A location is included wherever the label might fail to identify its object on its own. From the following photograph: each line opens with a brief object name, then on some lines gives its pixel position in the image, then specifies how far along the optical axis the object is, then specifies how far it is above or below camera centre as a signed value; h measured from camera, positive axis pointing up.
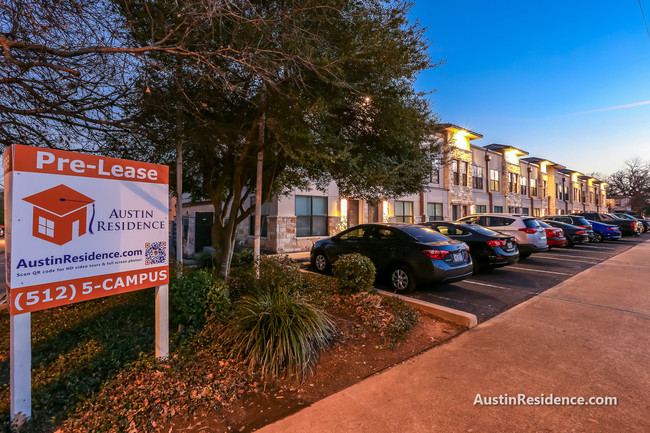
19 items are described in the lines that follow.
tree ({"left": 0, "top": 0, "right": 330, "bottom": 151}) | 4.12 +2.31
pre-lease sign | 2.73 -0.05
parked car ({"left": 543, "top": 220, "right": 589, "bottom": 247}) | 16.58 -0.85
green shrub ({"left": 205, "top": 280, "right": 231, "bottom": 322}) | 4.55 -1.14
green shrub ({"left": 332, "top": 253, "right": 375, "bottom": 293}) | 5.96 -0.98
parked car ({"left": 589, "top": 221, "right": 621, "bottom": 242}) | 20.06 -0.92
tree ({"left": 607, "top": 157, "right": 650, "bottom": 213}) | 62.41 +5.92
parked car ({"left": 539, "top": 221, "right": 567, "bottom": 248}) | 14.66 -0.84
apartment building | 14.66 +1.12
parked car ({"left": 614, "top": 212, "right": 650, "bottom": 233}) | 25.80 -0.67
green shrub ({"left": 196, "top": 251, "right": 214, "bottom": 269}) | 8.48 -1.06
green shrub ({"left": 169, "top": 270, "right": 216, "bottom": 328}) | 4.40 -1.06
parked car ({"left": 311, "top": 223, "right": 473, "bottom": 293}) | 6.92 -0.76
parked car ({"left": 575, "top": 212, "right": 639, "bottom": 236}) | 22.97 -0.32
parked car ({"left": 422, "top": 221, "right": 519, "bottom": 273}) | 9.02 -0.79
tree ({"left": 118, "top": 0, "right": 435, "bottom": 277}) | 5.04 +2.11
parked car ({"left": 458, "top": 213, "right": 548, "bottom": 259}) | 11.60 -0.48
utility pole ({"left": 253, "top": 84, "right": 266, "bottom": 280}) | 5.92 +0.48
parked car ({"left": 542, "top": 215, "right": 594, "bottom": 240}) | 18.38 -0.22
